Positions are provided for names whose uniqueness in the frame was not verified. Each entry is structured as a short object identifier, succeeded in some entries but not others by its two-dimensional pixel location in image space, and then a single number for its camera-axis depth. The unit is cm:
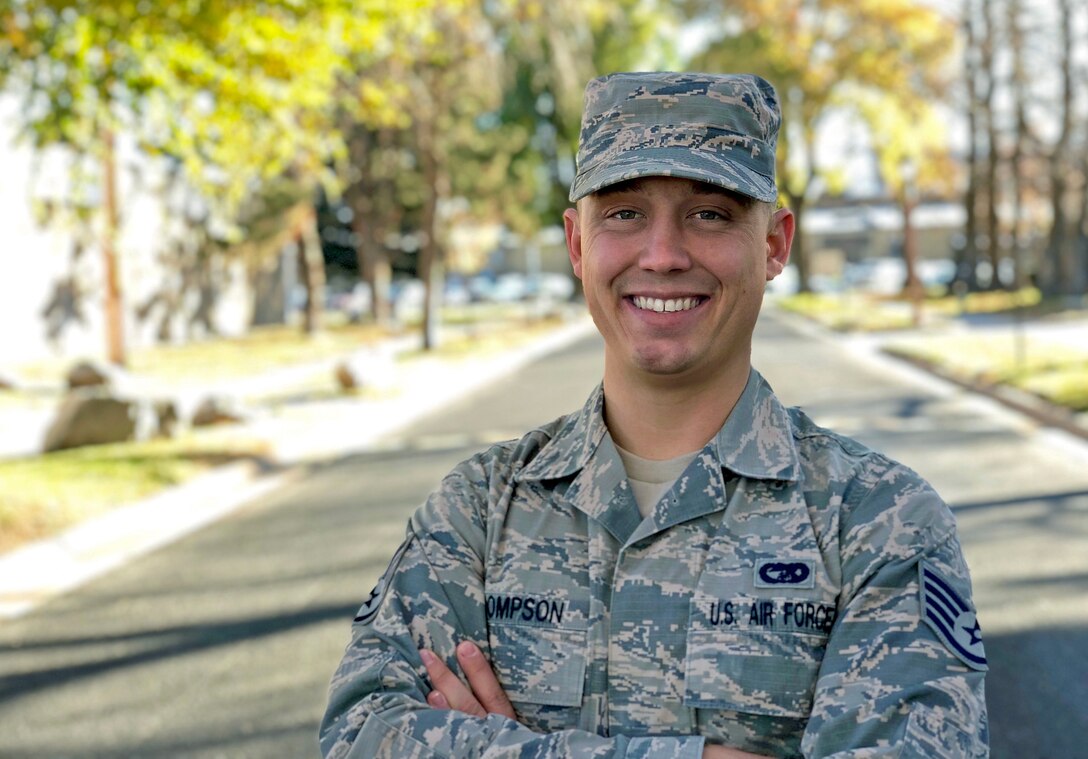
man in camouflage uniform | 205
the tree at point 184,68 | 978
